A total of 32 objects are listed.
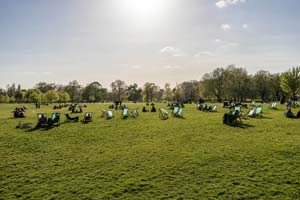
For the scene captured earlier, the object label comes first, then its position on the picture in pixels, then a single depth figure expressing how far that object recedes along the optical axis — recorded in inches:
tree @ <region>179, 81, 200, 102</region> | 3878.4
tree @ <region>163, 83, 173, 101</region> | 4038.4
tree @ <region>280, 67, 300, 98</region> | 2031.3
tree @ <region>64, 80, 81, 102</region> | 4311.0
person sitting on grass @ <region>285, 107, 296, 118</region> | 862.5
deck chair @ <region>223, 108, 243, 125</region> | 721.0
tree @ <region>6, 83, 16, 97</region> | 4421.8
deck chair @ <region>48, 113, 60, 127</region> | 731.4
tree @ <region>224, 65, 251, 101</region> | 2827.3
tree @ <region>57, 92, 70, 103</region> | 3513.8
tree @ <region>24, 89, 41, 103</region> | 3309.3
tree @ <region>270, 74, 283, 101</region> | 2896.2
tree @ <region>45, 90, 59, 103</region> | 3238.4
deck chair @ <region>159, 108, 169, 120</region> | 939.3
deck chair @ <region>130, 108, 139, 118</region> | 971.3
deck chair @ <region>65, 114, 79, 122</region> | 840.1
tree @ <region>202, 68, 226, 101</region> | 2999.5
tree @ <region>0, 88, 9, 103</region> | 3567.9
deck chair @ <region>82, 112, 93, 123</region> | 826.2
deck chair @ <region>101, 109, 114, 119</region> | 939.3
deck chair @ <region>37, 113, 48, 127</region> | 724.2
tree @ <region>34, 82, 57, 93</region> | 4434.1
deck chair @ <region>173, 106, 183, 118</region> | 985.9
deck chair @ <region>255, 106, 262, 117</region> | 917.8
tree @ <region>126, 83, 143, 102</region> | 4544.8
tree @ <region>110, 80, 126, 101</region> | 4541.3
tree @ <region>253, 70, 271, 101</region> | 2900.1
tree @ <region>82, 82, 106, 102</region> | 4211.9
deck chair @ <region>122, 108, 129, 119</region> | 956.0
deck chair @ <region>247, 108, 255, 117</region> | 907.4
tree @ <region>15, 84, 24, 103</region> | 3685.3
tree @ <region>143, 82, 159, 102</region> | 3941.9
